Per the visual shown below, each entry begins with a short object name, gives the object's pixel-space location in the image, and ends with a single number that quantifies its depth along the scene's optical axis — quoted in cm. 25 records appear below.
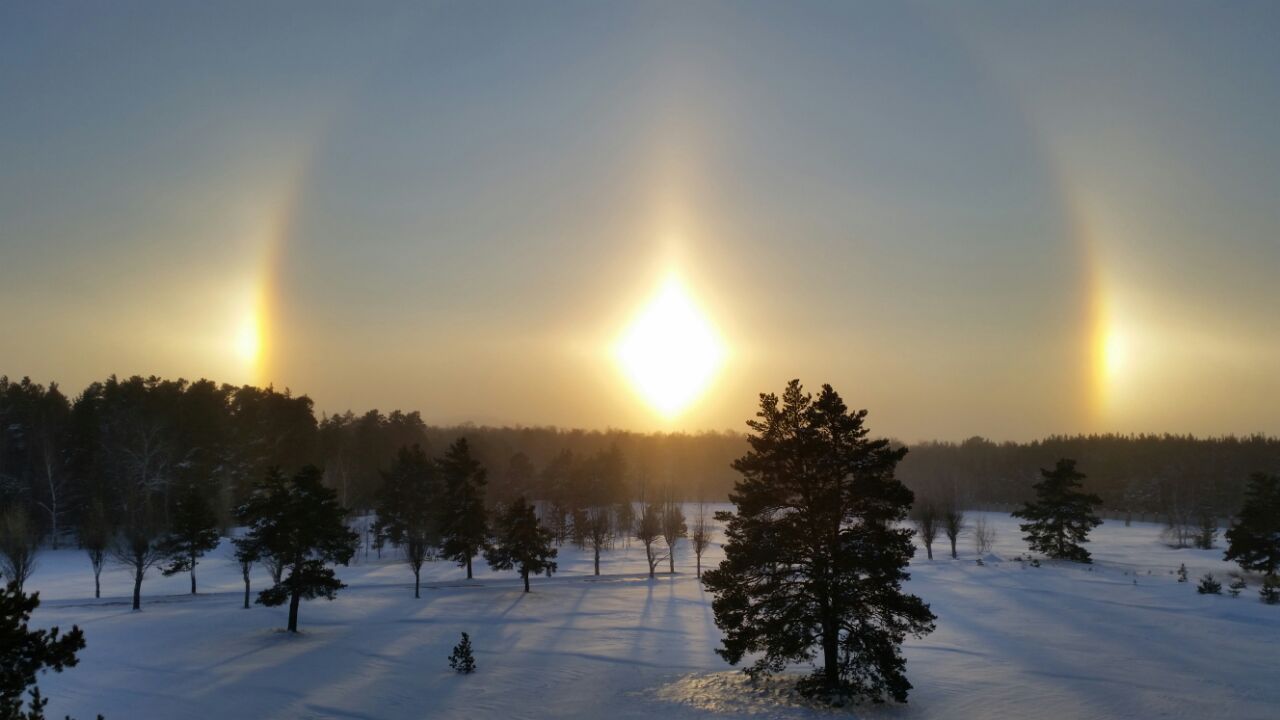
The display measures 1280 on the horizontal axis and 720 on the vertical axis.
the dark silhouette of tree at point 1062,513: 6631
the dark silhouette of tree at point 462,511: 6378
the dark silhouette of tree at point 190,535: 5294
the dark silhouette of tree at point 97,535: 5459
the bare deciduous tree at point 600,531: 7699
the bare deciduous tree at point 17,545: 5066
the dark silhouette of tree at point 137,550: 5033
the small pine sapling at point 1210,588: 4605
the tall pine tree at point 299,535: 4328
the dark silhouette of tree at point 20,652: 1194
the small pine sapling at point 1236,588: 4527
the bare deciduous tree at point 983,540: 8921
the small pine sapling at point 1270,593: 4216
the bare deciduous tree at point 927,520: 8019
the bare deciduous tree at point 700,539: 7465
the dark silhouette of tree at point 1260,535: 5406
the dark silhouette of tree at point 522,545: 5988
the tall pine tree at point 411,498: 7631
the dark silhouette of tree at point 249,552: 4443
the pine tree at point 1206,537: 8250
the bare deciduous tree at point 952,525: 8050
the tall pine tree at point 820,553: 2673
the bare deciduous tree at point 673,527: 8296
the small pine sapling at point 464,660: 3366
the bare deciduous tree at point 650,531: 7331
